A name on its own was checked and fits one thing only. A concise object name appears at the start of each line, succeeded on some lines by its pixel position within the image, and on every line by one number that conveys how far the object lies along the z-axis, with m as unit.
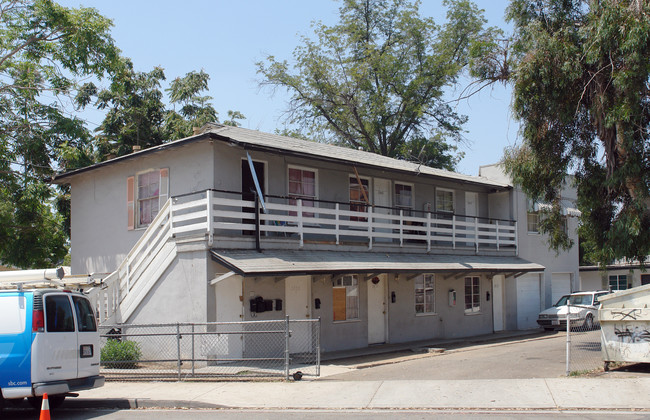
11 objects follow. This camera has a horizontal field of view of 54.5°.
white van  9.70
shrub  14.83
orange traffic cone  8.12
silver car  23.88
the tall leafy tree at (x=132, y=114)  30.17
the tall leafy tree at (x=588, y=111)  15.41
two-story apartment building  15.55
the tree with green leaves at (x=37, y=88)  21.64
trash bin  12.43
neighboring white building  37.83
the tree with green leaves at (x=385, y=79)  39.19
